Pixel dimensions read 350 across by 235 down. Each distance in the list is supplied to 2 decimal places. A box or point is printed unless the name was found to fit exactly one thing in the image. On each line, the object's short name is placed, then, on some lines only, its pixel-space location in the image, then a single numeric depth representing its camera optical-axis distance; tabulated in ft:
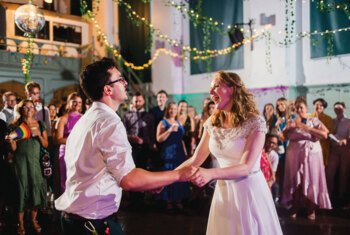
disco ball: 18.85
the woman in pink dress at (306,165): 20.29
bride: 9.68
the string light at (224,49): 33.58
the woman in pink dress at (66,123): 18.51
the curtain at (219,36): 39.27
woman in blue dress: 22.63
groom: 6.76
